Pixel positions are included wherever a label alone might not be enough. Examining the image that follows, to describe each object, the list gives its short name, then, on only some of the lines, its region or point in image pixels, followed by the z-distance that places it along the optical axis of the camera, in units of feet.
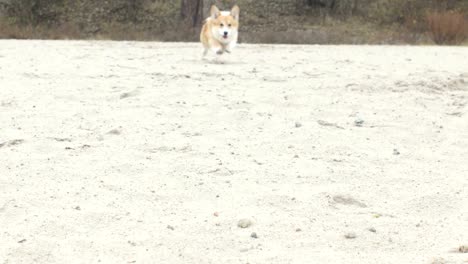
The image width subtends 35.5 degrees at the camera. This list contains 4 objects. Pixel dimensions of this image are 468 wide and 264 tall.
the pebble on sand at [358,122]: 19.99
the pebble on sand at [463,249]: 11.32
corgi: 31.37
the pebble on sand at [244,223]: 12.37
